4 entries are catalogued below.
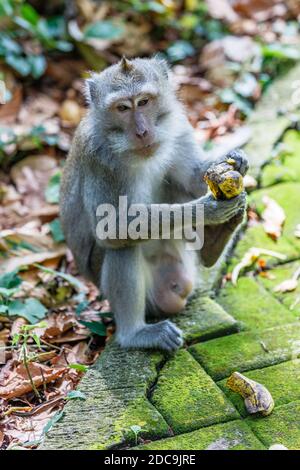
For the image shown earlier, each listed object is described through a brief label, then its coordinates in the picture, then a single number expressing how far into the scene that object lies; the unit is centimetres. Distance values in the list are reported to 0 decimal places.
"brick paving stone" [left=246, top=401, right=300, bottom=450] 354
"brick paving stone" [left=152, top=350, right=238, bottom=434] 374
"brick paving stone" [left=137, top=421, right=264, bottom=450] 352
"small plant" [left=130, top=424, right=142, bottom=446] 360
